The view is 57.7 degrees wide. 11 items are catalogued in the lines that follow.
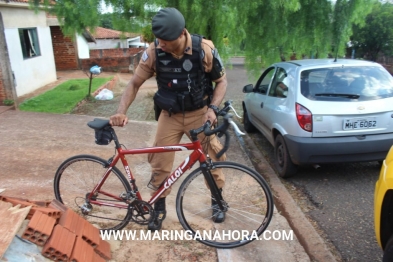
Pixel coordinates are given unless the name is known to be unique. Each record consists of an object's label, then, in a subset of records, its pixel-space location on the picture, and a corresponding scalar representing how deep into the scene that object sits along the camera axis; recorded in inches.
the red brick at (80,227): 106.7
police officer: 110.9
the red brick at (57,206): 112.3
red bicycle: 116.5
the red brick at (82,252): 98.6
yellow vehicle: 100.2
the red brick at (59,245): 95.0
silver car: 170.4
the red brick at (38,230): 94.4
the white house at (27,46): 408.2
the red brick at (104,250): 112.7
